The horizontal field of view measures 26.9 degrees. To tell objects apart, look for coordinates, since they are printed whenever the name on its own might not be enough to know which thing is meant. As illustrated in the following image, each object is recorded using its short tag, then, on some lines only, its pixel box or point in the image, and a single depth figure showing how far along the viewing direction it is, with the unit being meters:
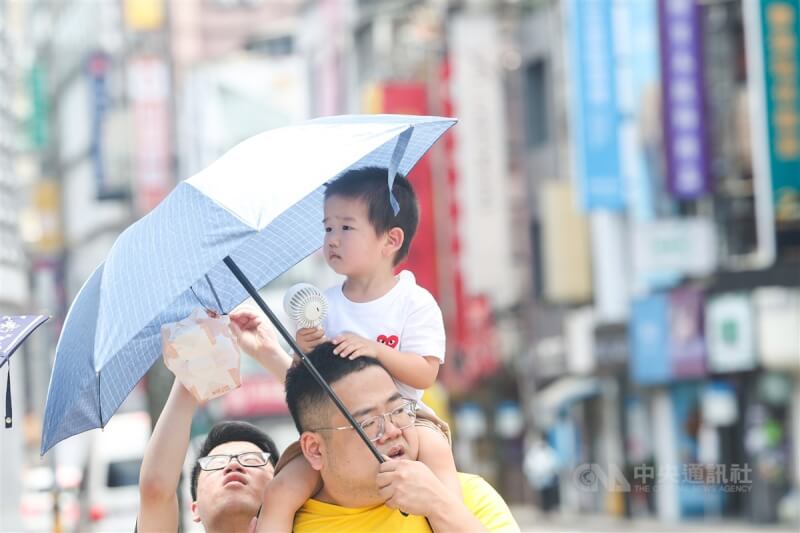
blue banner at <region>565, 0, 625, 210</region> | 34.16
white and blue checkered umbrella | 4.46
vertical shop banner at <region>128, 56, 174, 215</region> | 67.12
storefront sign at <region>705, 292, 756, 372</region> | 29.81
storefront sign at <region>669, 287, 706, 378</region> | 31.42
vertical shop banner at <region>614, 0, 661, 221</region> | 32.84
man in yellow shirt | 4.59
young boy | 4.87
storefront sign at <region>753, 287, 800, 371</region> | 28.88
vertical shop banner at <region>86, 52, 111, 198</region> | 73.75
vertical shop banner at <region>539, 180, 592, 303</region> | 38.34
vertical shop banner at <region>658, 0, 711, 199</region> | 30.48
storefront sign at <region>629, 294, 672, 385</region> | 33.00
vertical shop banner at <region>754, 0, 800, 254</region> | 27.25
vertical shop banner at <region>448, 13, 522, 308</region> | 42.00
